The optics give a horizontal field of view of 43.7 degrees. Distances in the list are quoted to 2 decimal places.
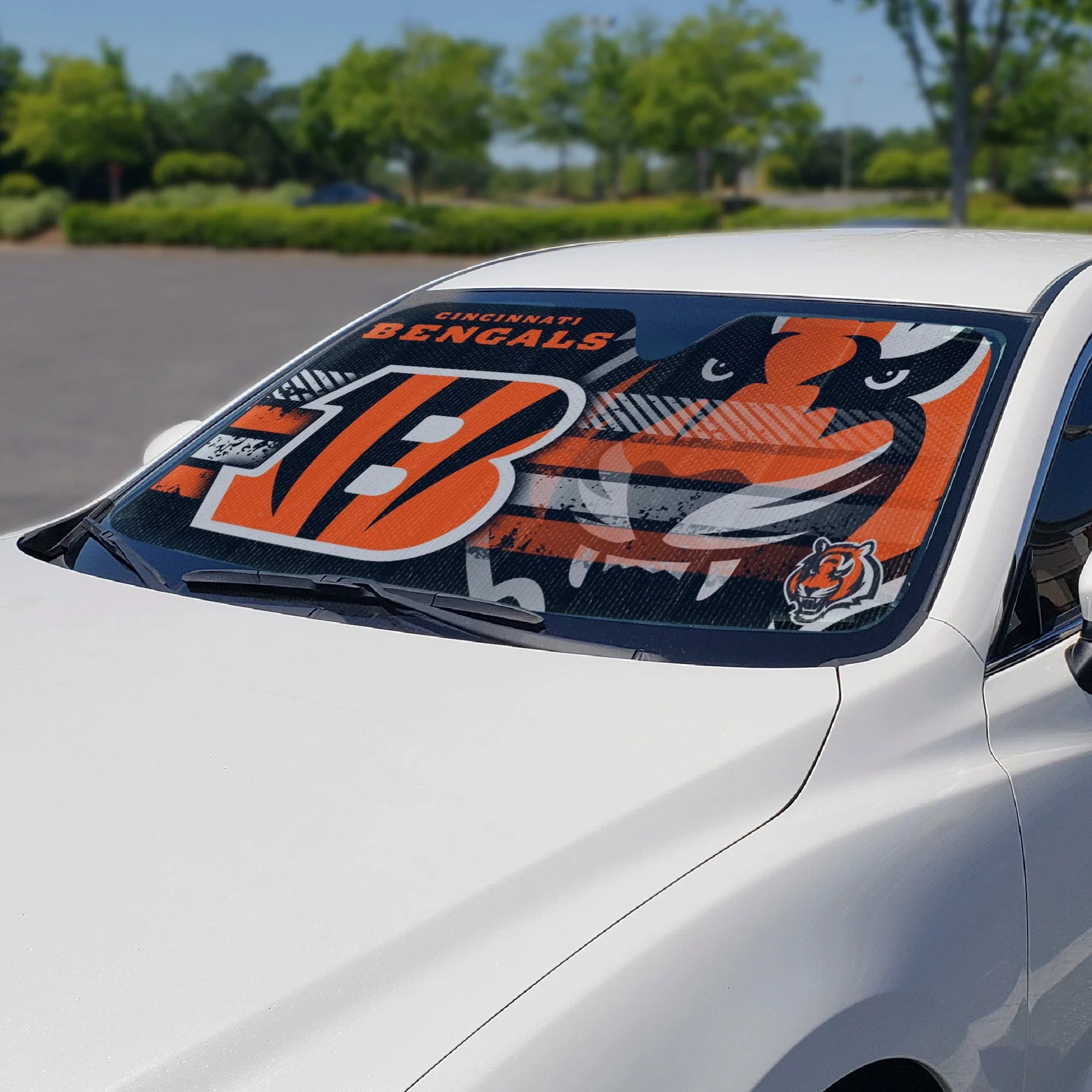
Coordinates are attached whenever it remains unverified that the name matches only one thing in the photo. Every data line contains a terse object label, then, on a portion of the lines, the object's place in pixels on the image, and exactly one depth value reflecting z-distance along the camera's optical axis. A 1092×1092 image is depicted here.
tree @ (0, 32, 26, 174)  74.31
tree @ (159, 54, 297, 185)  82.19
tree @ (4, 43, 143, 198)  61.34
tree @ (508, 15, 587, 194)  53.97
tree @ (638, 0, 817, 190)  49.22
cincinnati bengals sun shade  2.12
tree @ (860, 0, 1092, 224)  23.89
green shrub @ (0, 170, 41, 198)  57.28
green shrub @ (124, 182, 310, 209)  45.72
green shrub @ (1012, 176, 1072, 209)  50.97
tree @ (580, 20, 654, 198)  54.88
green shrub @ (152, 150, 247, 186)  62.91
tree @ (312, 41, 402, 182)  53.28
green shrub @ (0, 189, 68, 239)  40.56
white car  1.42
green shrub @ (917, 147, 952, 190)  68.09
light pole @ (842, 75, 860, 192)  60.24
